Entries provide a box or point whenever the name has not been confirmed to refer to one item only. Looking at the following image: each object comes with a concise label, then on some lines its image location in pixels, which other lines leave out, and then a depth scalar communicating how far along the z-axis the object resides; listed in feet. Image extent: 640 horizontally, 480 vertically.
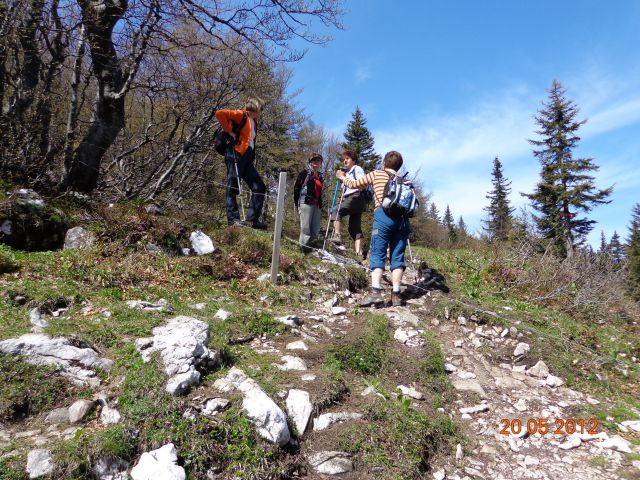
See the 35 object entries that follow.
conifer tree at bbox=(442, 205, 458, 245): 220.64
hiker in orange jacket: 21.98
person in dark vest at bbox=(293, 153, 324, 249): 23.36
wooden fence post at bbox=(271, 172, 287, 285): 18.28
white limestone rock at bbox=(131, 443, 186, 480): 7.28
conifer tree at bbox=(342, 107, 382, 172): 102.47
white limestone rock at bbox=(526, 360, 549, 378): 14.46
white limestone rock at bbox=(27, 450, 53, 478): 6.82
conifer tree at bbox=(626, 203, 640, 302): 97.39
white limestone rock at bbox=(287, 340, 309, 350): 12.98
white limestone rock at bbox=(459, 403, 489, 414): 12.14
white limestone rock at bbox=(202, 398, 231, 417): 8.82
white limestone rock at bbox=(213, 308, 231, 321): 14.14
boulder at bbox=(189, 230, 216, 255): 20.10
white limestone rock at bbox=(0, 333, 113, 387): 9.51
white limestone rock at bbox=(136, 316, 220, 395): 9.46
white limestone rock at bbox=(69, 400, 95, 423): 8.45
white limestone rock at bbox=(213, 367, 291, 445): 8.66
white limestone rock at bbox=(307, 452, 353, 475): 8.59
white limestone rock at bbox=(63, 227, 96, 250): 17.99
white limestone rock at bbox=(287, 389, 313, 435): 9.38
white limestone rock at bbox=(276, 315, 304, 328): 14.65
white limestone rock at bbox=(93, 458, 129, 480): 7.23
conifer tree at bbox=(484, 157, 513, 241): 135.85
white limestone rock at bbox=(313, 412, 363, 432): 9.57
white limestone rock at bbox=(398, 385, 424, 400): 12.05
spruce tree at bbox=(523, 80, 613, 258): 76.64
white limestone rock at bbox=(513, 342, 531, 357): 15.49
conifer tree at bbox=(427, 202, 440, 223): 155.98
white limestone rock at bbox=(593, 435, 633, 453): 10.55
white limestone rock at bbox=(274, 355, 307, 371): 11.49
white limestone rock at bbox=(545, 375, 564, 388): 13.94
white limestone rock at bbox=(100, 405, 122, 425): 8.37
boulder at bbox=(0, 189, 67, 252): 17.01
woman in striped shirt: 17.79
